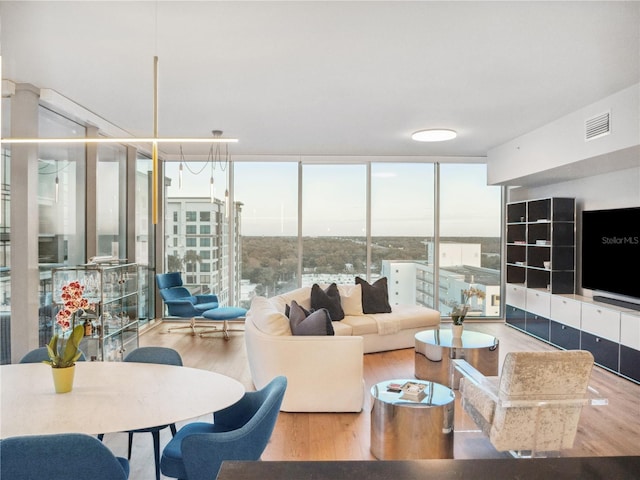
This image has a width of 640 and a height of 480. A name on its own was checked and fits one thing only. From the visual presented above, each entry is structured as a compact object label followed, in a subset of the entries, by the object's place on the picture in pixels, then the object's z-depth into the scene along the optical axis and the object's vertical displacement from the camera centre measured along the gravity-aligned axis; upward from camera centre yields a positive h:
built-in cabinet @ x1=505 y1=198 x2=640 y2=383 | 4.67 -0.77
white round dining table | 1.91 -0.77
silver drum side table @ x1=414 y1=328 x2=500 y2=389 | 4.44 -1.17
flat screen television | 4.95 -0.19
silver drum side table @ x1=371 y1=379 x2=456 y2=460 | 2.88 -1.21
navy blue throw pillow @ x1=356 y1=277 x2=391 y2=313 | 6.02 -0.81
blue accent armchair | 6.39 -0.91
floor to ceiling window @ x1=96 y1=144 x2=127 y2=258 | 5.46 +0.45
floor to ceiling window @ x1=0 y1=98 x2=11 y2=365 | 3.86 -0.22
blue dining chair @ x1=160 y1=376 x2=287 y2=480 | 1.94 -0.90
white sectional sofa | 3.74 -1.05
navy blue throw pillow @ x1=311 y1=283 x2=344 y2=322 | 5.65 -0.80
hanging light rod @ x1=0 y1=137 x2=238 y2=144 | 2.44 +0.53
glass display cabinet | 4.33 -0.70
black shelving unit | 6.09 -0.09
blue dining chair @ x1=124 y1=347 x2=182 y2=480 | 2.85 -0.75
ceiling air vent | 4.23 +1.06
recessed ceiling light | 5.52 +1.25
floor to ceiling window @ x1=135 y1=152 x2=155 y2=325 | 6.62 -0.07
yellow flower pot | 2.25 -0.70
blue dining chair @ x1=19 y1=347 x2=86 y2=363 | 2.91 -0.77
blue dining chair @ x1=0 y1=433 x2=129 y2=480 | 1.60 -0.79
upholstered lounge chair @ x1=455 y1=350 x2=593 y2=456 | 2.63 -0.95
